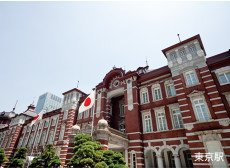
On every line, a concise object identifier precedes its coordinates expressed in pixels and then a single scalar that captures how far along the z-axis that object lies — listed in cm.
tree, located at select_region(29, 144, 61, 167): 1689
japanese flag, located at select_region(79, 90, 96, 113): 1437
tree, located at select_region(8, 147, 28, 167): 2295
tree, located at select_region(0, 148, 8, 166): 2685
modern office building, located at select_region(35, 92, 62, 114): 11838
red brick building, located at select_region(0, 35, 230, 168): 1152
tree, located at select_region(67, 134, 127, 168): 1013
